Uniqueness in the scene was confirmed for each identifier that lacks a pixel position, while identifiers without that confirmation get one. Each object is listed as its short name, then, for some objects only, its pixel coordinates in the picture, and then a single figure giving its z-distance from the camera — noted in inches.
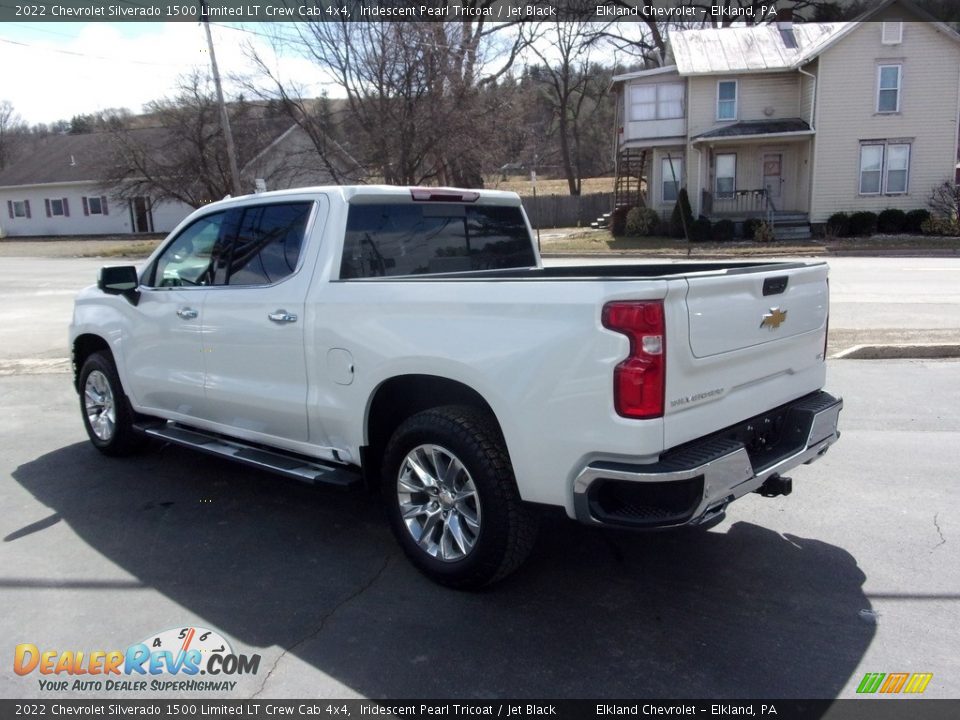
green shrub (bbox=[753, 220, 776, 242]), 1104.8
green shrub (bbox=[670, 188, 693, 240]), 1155.9
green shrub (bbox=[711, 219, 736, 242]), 1152.2
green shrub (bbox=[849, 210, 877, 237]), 1116.5
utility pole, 967.6
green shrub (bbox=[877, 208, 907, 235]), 1112.2
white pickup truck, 125.3
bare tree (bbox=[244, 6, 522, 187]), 1138.7
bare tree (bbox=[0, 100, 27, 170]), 3090.8
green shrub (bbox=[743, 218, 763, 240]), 1139.2
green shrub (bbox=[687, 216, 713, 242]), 1152.2
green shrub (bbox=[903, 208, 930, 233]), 1104.2
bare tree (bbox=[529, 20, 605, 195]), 2071.9
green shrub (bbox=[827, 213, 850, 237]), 1122.0
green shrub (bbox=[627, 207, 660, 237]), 1256.8
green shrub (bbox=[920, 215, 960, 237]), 1064.2
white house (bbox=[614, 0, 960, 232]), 1112.2
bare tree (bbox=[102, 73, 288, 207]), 1423.5
